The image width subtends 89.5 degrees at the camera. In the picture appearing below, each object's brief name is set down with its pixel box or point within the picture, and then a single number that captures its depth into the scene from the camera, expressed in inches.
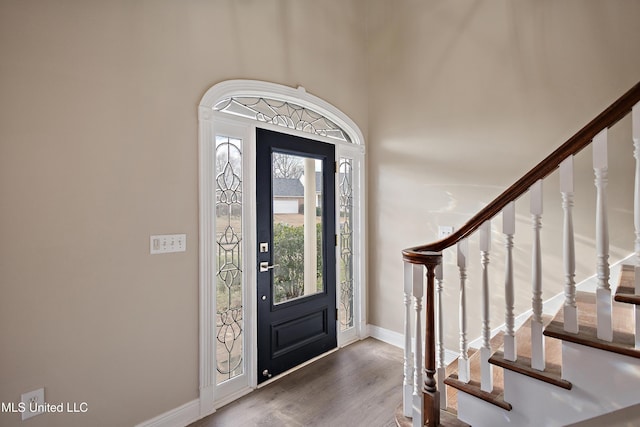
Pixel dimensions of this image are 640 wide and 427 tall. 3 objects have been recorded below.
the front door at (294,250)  104.8
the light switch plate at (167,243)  81.0
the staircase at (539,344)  55.0
